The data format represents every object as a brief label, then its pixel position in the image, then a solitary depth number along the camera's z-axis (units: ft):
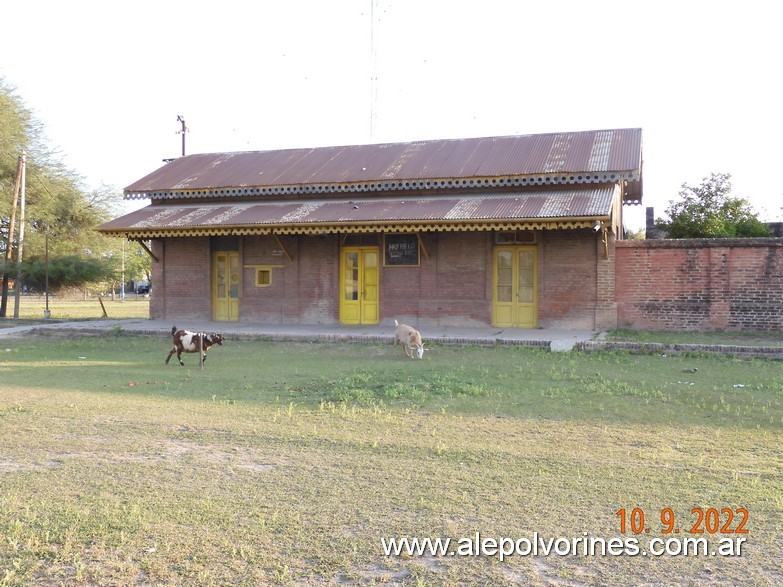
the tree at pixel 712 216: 77.92
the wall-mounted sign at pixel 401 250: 57.52
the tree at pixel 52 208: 87.51
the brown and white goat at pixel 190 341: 34.94
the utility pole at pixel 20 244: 80.02
